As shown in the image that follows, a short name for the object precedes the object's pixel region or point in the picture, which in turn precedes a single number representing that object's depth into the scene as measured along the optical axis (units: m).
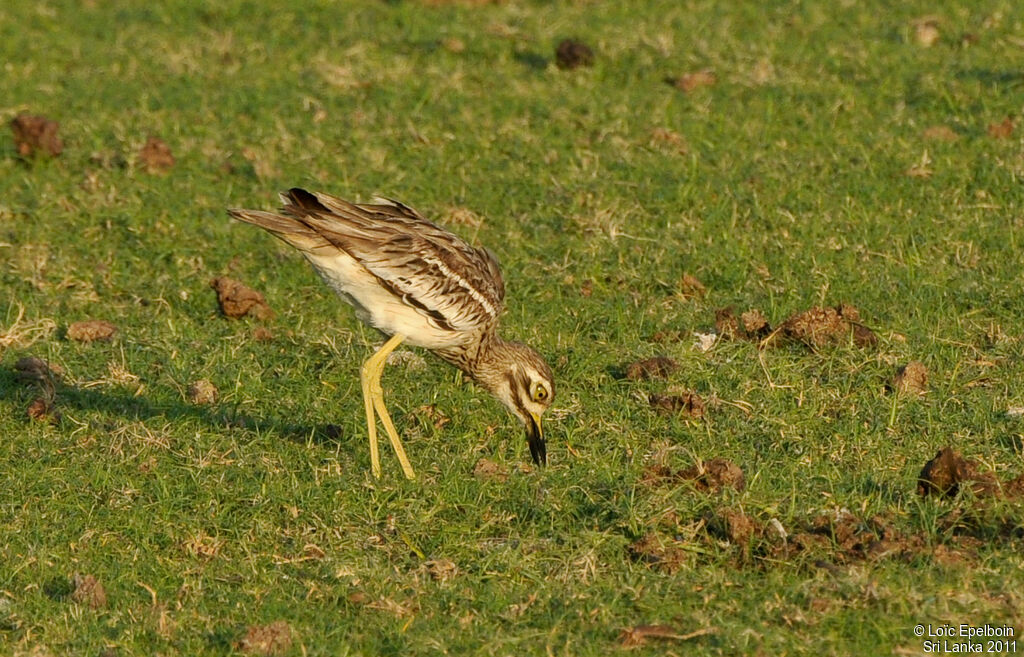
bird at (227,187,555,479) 13.43
